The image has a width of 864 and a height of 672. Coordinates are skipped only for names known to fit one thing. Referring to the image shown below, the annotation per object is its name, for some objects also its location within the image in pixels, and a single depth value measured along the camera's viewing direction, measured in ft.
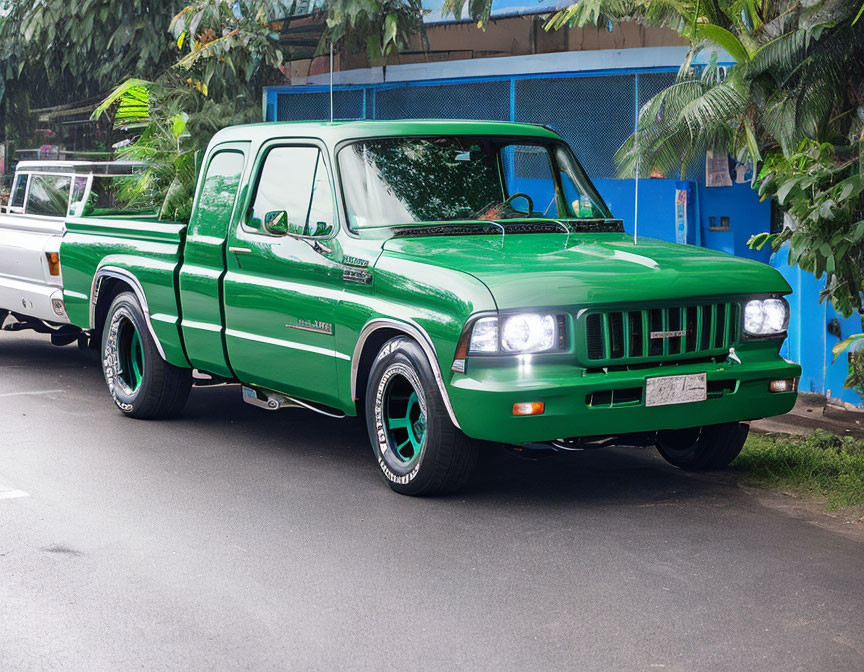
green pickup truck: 20.43
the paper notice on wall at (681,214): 39.34
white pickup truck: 33.94
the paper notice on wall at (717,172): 38.17
